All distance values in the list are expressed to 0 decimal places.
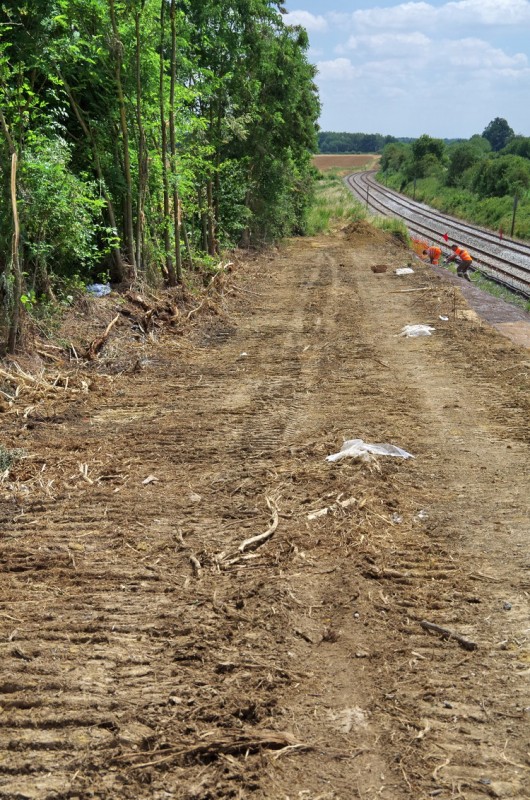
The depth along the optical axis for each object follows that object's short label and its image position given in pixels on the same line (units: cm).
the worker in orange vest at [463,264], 2372
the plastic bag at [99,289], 1258
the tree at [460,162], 6944
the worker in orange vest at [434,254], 2661
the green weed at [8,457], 674
